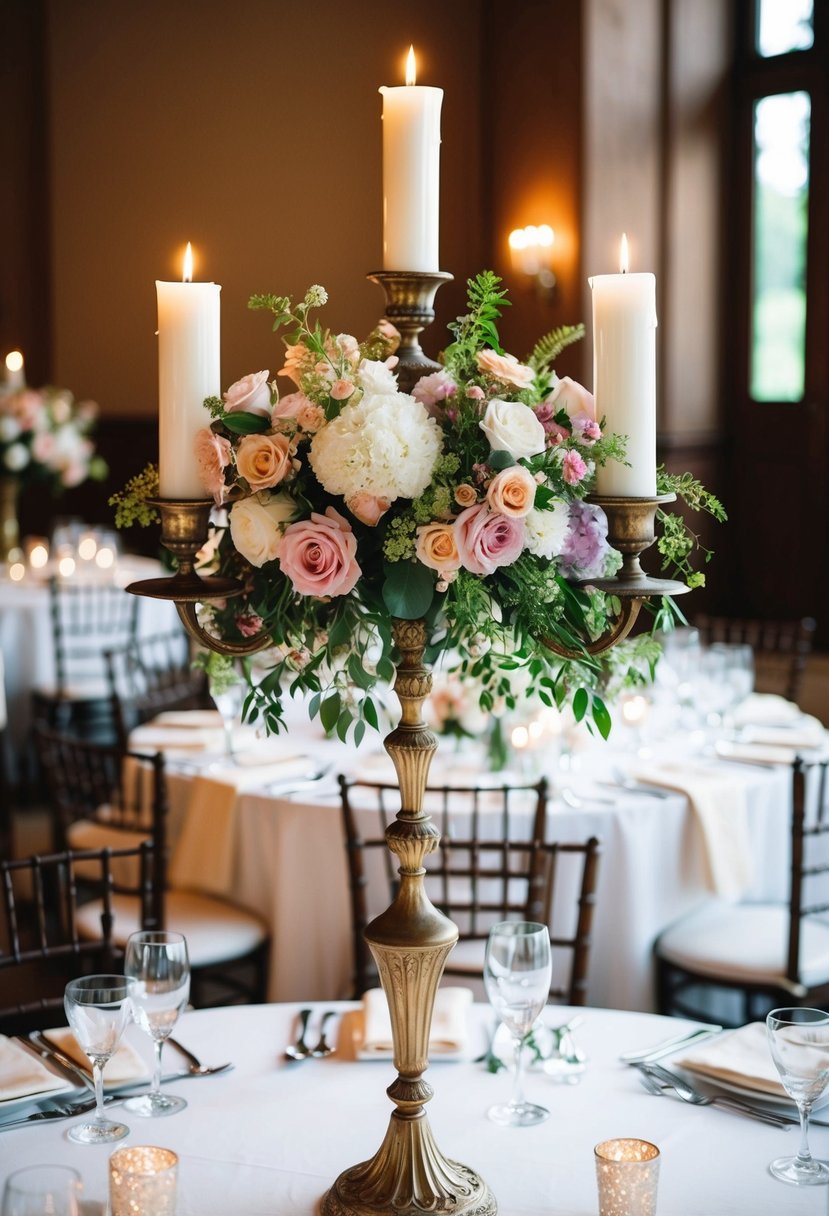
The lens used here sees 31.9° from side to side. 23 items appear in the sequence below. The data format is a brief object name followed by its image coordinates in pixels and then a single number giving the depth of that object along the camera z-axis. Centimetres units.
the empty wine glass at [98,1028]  163
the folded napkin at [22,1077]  171
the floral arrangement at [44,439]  705
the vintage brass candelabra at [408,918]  144
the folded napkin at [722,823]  343
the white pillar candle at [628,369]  139
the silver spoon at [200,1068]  181
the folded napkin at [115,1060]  177
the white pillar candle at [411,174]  146
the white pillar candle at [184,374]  144
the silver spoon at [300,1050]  185
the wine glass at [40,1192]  120
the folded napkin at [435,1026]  185
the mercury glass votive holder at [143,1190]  131
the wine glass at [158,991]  173
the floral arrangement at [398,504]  134
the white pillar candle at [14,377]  674
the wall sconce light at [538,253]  661
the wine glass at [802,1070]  152
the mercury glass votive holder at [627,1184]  135
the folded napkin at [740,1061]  173
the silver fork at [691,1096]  168
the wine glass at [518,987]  169
